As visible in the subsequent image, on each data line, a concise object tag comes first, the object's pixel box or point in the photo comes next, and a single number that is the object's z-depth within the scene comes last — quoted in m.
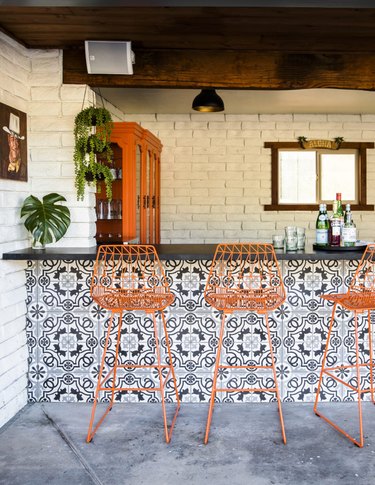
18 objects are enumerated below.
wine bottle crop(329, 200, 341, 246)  3.77
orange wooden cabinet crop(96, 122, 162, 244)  4.48
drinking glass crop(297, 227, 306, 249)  3.70
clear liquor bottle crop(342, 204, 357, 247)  3.75
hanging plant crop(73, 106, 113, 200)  3.83
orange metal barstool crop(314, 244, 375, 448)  3.20
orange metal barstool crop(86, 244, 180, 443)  3.19
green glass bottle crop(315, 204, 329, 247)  3.80
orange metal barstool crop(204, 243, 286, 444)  3.15
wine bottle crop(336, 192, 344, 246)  3.82
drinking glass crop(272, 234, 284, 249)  3.75
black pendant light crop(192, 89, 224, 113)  4.41
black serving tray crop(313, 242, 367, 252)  3.65
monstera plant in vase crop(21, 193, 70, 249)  3.67
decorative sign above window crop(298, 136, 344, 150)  6.57
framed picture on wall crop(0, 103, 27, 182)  3.44
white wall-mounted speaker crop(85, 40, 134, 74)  3.64
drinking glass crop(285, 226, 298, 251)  3.69
